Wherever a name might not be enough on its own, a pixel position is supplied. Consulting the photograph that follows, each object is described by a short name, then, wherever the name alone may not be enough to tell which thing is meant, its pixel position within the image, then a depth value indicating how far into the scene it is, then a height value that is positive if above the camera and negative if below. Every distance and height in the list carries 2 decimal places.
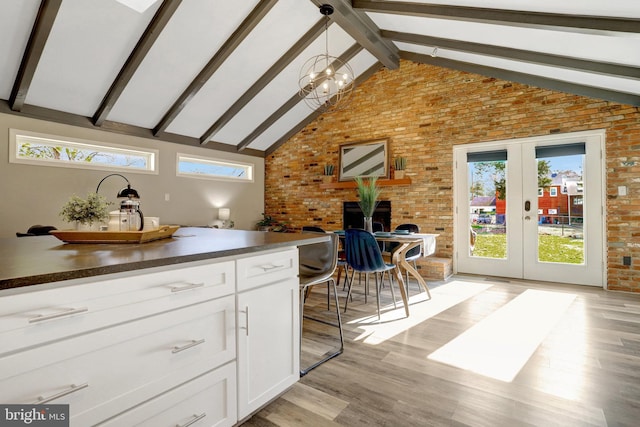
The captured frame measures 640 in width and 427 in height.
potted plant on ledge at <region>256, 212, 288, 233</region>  7.02 -0.28
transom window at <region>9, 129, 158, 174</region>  4.31 +0.91
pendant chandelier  3.71 +2.43
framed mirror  5.64 +0.97
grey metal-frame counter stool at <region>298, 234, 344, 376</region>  2.19 -0.43
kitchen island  0.89 -0.41
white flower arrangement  1.63 +0.02
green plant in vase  3.41 +0.13
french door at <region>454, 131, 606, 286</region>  4.21 +0.04
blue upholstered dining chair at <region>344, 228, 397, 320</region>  3.11 -0.41
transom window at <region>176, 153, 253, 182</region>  6.11 +0.92
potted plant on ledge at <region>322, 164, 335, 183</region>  6.22 +0.77
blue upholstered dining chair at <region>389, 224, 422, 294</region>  3.73 -0.48
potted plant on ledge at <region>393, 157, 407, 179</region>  5.38 +0.76
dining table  3.18 -0.37
